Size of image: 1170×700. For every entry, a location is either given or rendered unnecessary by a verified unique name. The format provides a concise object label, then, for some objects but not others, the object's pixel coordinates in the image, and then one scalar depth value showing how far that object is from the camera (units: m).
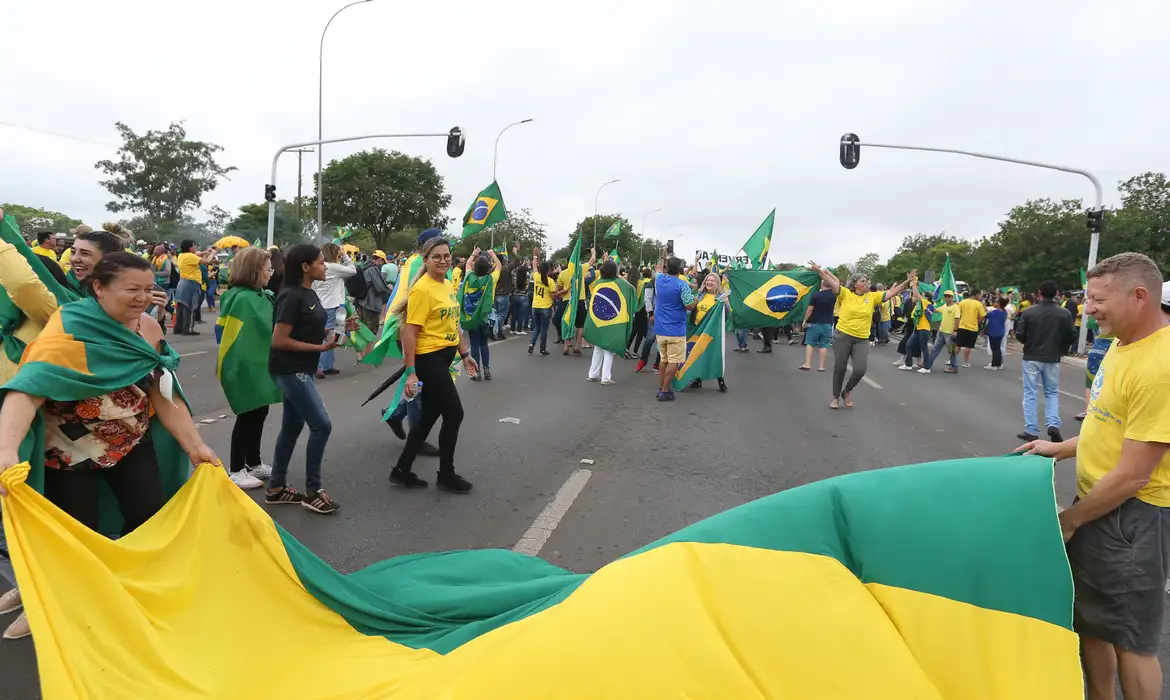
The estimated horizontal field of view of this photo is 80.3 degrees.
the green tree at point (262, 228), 36.75
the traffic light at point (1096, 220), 23.45
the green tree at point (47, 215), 56.58
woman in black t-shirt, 4.84
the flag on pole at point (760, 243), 12.90
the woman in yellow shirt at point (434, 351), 5.24
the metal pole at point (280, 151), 22.83
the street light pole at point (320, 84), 27.83
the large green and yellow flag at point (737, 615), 1.92
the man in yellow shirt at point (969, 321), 15.30
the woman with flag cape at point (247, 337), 5.13
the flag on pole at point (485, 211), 9.72
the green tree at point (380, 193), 54.28
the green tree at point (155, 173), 58.69
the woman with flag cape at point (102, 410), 2.76
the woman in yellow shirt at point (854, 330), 9.69
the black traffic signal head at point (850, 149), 23.64
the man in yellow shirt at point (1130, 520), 2.36
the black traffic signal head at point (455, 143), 23.59
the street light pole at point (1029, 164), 22.92
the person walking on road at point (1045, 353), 8.72
